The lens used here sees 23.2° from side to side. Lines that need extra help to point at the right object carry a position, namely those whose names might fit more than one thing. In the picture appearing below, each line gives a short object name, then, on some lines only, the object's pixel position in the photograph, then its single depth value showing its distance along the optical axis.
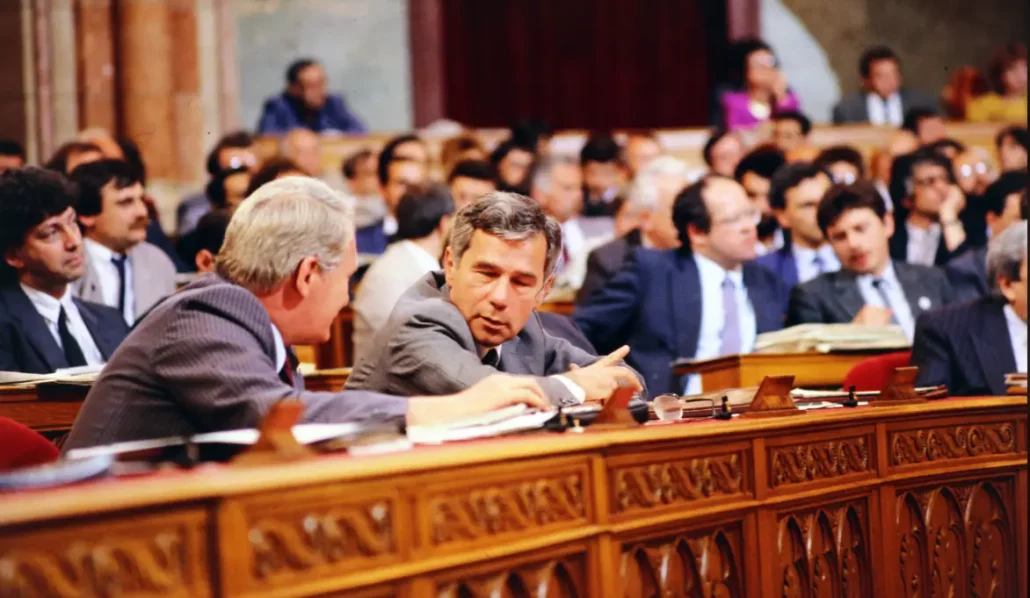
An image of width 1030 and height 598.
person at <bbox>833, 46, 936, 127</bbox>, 18.50
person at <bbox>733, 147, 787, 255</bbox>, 14.21
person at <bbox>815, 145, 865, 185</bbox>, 14.32
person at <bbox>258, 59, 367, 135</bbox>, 17.29
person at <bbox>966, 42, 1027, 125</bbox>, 18.61
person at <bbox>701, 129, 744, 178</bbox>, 15.44
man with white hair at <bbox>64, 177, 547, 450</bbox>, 4.53
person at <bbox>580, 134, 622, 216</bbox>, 15.29
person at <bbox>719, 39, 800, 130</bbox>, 17.47
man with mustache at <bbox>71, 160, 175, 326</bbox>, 10.49
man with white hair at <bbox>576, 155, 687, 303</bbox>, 11.37
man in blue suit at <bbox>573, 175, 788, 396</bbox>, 10.33
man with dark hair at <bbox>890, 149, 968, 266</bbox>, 13.74
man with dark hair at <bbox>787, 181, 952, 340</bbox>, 10.79
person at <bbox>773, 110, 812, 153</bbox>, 16.31
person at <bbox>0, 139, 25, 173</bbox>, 13.07
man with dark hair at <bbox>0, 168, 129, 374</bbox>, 8.35
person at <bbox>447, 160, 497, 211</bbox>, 12.43
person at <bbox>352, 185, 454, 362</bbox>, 9.99
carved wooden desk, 3.08
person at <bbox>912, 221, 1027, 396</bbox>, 7.96
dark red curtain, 23.40
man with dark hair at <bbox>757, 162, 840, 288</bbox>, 12.69
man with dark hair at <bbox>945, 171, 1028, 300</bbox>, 11.62
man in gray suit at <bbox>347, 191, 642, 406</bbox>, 5.48
